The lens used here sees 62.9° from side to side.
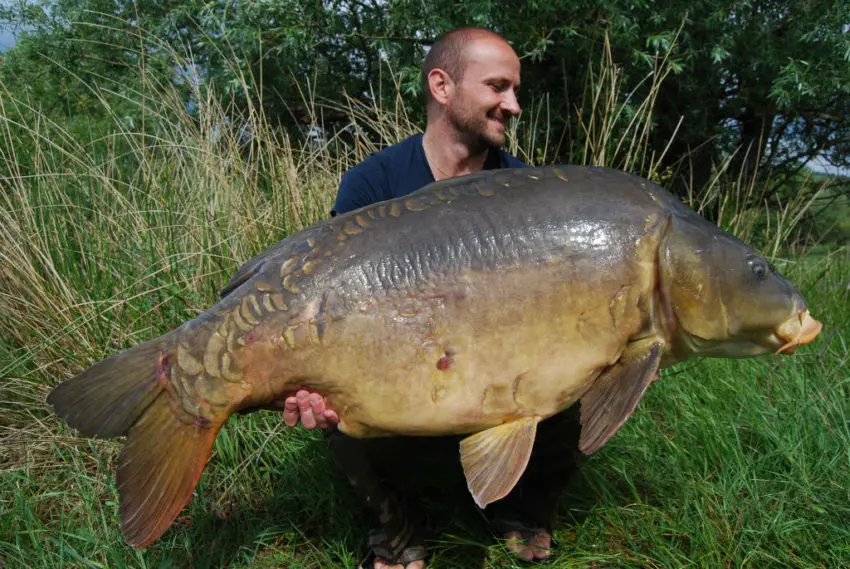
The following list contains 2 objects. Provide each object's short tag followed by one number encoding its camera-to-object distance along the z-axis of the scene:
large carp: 1.35
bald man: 1.84
